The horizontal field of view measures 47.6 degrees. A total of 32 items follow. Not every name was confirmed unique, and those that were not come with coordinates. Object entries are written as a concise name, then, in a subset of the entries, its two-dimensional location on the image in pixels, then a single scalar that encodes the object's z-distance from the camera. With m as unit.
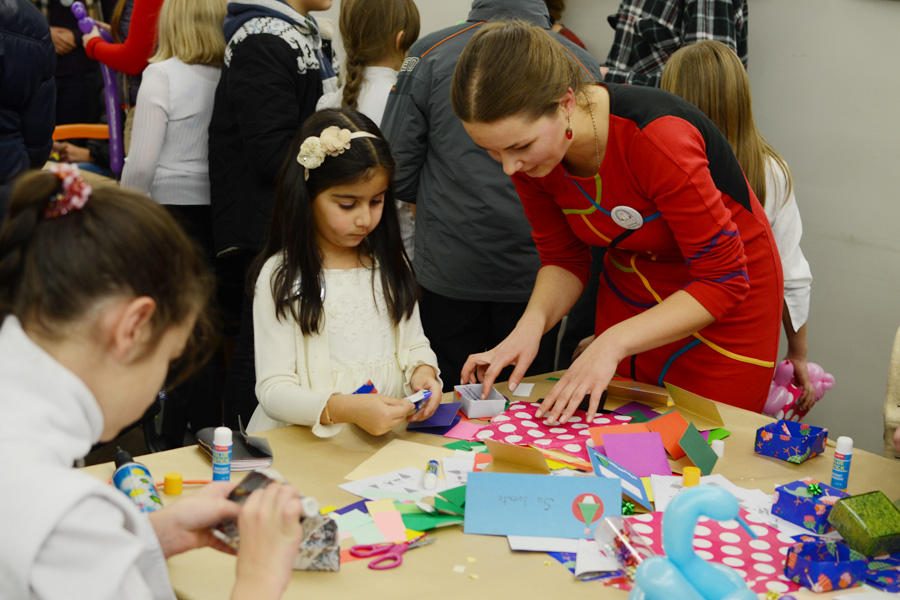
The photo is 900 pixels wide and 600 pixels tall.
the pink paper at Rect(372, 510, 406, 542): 1.50
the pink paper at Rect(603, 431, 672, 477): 1.77
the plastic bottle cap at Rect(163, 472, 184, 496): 1.61
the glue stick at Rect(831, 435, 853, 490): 1.75
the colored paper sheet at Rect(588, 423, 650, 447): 1.87
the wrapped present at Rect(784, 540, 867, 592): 1.41
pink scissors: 1.43
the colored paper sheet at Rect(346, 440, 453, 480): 1.73
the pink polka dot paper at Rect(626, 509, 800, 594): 1.44
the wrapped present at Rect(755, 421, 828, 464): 1.86
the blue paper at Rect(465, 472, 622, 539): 1.53
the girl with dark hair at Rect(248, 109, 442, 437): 2.05
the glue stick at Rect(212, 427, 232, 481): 1.66
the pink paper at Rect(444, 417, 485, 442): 1.91
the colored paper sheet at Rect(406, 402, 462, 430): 1.94
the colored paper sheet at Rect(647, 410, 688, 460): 1.84
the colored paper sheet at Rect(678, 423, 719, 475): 1.78
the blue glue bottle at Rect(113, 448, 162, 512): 1.49
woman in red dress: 1.90
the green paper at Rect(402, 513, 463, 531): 1.53
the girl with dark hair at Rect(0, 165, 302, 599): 1.00
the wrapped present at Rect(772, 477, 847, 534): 1.59
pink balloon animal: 2.48
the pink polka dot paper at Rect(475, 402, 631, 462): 1.89
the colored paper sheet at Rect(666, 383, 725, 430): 2.01
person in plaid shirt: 3.32
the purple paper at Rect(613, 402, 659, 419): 2.07
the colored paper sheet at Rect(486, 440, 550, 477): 1.71
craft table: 1.37
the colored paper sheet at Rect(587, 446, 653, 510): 1.63
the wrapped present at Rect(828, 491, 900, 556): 1.49
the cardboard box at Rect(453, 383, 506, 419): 2.01
